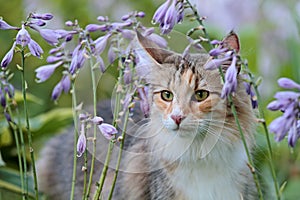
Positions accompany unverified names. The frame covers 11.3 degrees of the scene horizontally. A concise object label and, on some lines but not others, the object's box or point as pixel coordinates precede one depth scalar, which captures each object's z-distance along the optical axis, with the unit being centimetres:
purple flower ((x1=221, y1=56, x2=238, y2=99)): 147
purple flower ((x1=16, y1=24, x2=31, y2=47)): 154
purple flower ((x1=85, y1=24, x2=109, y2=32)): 162
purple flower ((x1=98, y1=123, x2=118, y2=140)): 154
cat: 162
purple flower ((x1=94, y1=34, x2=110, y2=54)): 162
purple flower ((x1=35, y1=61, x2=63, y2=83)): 167
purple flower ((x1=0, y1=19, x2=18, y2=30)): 156
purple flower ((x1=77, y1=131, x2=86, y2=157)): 155
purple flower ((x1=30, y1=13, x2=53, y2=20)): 155
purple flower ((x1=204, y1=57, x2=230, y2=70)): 150
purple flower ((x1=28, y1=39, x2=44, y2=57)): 155
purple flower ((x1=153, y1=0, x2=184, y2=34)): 154
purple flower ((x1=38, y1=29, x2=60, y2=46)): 157
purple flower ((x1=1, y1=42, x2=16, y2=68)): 155
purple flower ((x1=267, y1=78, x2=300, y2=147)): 145
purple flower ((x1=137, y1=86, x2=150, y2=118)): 162
